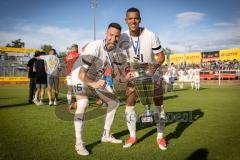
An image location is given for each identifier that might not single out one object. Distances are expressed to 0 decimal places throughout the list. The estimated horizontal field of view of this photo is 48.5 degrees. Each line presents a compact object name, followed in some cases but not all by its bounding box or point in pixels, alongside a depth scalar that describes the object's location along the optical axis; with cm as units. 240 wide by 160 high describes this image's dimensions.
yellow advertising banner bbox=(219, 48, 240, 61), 3402
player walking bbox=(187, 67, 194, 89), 2488
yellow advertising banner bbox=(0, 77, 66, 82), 2987
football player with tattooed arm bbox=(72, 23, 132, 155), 449
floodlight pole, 4549
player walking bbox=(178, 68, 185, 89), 2658
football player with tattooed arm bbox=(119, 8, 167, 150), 516
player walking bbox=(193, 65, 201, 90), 2344
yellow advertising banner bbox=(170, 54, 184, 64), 4138
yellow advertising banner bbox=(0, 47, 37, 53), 3094
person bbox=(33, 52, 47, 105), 1190
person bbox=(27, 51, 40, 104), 1259
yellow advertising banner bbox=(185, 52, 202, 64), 3884
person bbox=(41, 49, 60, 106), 1186
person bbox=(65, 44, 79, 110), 987
